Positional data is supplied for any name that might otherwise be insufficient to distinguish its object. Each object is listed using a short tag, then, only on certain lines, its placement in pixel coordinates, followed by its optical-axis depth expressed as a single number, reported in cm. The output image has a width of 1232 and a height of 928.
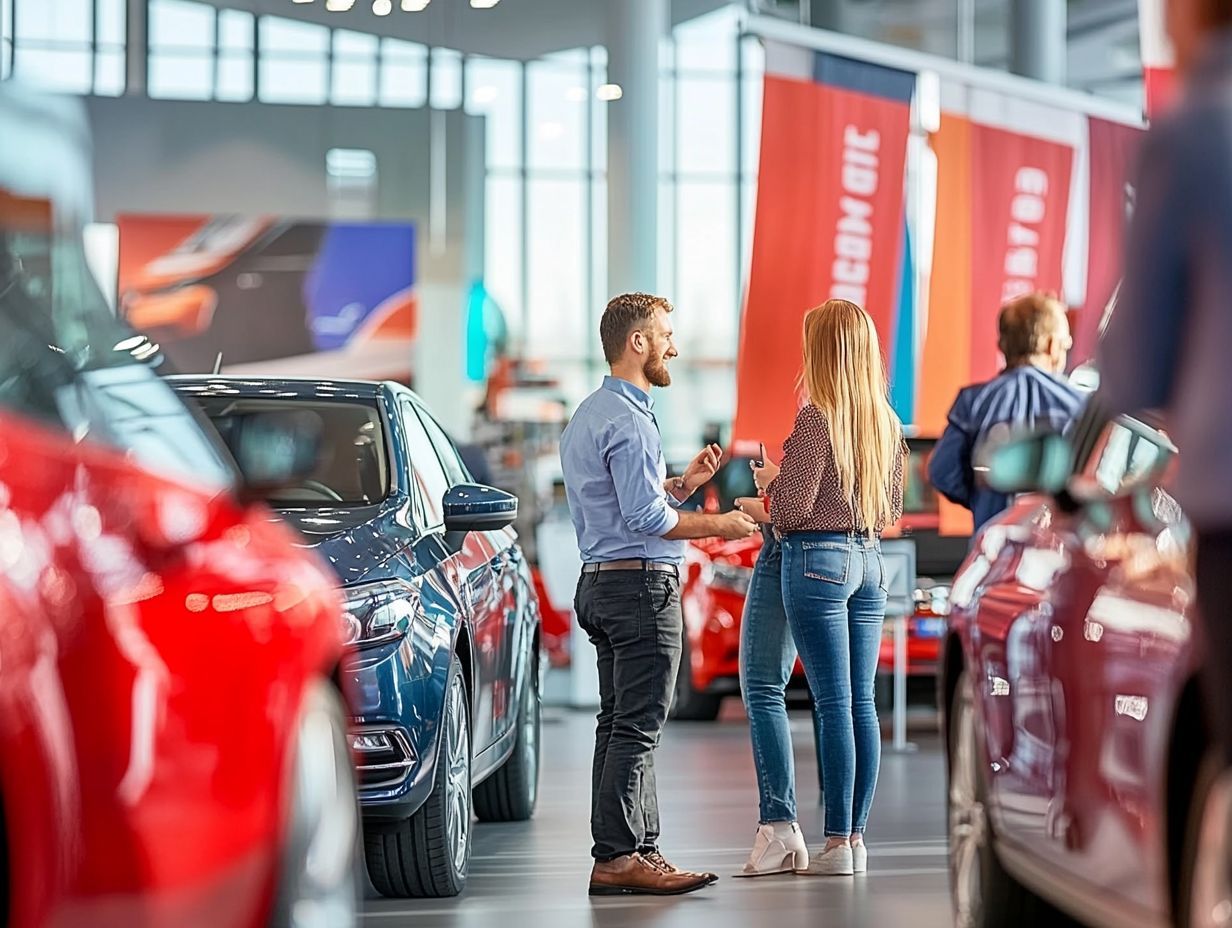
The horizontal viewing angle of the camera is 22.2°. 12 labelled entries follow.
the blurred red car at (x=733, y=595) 1738
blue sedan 880
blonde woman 1003
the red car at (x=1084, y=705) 473
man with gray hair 1206
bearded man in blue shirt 957
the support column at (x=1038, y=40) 3008
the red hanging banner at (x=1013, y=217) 2065
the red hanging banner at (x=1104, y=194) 2115
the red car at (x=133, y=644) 409
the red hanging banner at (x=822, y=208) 1937
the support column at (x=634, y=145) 3018
